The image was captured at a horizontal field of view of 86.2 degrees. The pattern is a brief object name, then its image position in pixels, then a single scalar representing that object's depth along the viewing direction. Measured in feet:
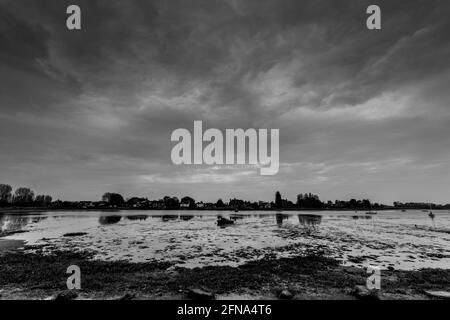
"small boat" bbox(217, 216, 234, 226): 197.22
